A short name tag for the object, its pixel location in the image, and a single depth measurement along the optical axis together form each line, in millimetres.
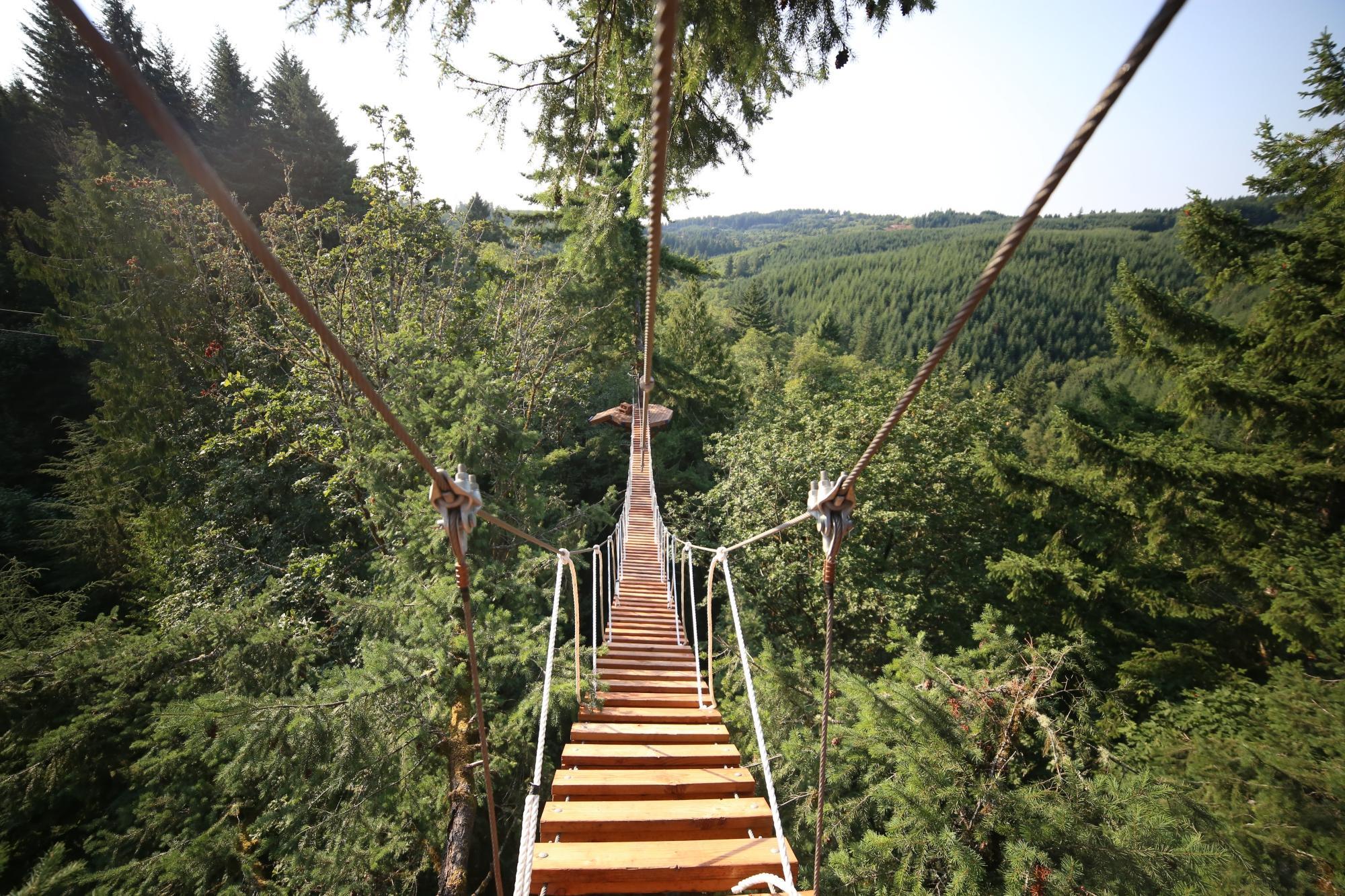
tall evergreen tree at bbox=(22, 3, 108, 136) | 15344
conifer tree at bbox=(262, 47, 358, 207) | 16109
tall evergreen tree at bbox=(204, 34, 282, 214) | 15445
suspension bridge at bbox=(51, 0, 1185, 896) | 915
